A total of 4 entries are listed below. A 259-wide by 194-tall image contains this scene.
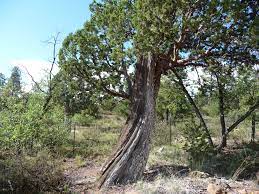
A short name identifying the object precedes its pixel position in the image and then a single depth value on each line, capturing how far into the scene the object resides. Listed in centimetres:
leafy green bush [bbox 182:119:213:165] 814
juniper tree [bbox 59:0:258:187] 469
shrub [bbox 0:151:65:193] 553
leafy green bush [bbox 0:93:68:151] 626
